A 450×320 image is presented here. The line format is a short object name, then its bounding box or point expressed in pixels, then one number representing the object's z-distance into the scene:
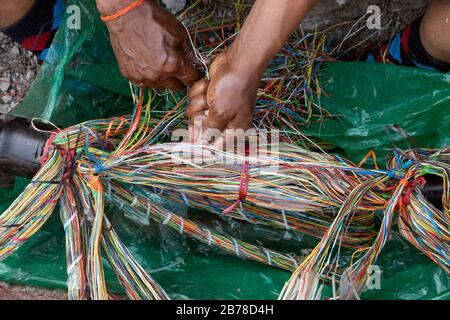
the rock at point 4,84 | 1.34
